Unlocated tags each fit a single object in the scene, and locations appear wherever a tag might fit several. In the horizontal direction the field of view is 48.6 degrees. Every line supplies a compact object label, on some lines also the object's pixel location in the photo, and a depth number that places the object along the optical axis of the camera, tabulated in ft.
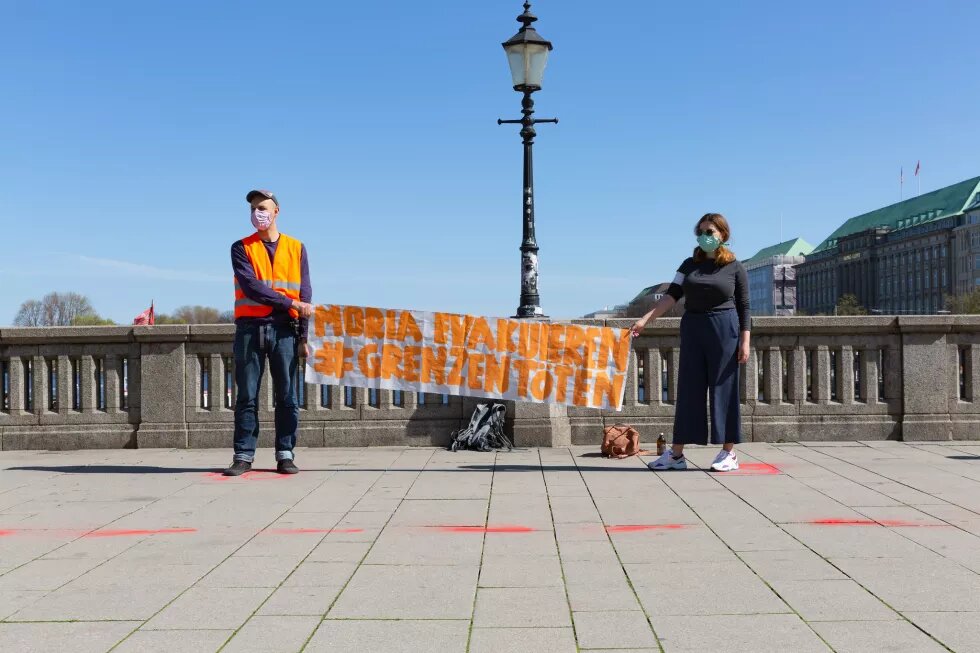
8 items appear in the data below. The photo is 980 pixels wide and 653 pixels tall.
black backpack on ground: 34.99
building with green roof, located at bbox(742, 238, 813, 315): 593.83
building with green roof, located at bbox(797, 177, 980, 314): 436.35
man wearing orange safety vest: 28.14
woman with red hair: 28.30
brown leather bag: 32.37
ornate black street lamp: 38.40
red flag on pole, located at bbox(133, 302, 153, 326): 43.78
